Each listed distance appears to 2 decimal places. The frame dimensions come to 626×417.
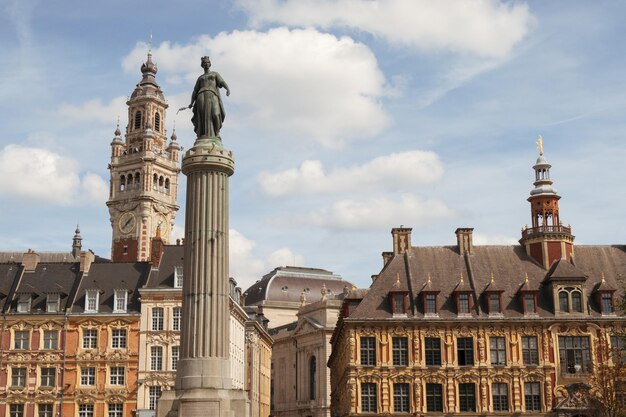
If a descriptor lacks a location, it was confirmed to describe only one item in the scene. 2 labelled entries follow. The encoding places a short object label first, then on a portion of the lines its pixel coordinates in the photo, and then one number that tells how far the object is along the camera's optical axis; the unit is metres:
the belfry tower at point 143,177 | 121.25
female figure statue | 33.19
